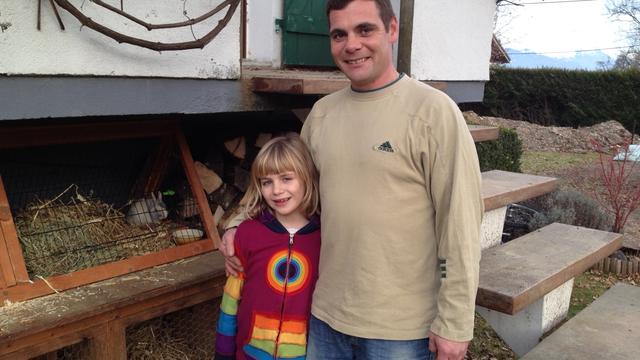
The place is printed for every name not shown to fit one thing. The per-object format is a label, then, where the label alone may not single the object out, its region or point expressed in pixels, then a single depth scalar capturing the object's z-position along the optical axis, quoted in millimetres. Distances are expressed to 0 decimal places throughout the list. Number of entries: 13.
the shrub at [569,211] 5758
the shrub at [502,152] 7391
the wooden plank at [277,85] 2809
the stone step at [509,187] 2945
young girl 1965
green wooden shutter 3938
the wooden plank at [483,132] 3638
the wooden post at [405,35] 3467
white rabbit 3297
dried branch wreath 2268
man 1626
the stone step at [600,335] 2301
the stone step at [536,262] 2238
